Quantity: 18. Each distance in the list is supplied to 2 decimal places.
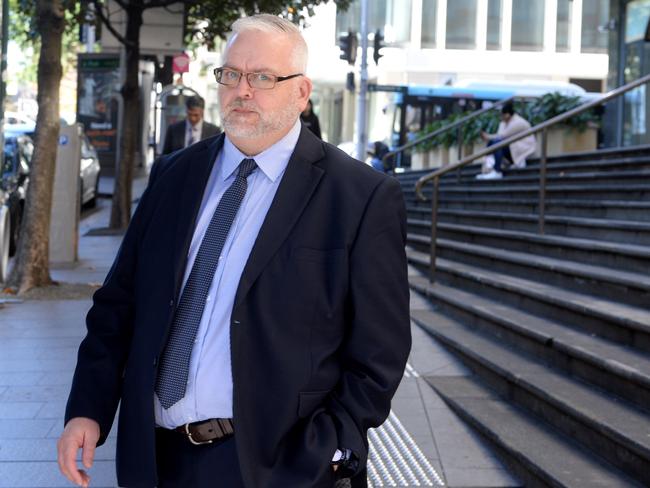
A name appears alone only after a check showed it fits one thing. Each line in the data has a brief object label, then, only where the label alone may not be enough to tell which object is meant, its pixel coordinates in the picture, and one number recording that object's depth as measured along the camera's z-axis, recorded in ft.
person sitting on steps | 51.44
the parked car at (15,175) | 51.33
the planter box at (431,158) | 73.97
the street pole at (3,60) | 36.91
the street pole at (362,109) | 104.32
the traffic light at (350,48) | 88.69
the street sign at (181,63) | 79.77
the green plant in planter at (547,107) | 65.36
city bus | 101.19
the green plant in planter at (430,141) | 75.10
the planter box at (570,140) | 60.39
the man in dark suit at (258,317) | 8.57
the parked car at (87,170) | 68.23
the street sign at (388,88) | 91.15
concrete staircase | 17.76
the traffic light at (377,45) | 85.66
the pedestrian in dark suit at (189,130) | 37.09
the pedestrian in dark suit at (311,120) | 37.14
